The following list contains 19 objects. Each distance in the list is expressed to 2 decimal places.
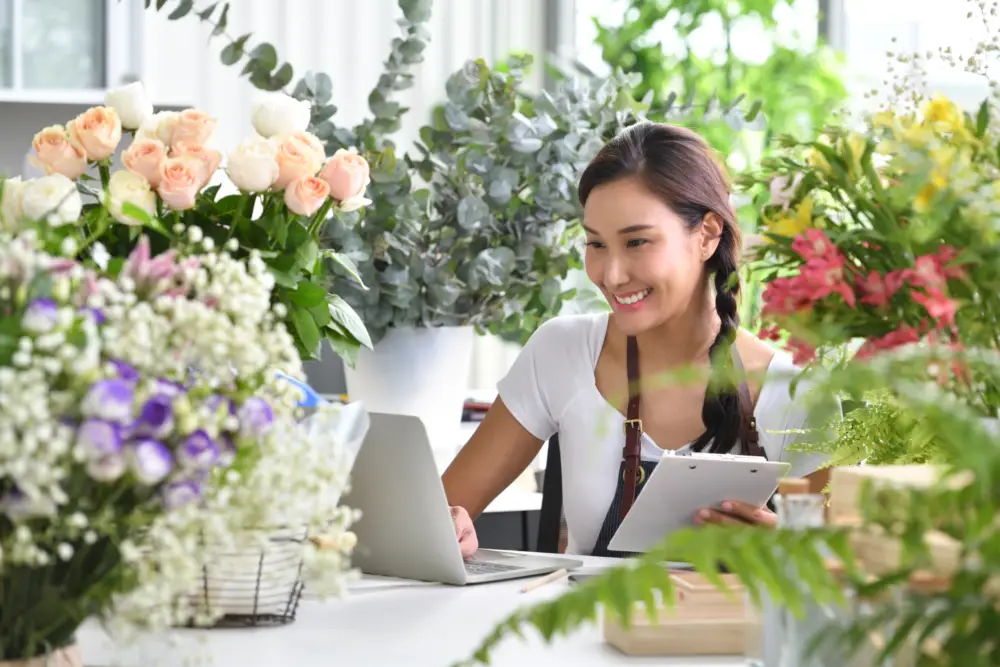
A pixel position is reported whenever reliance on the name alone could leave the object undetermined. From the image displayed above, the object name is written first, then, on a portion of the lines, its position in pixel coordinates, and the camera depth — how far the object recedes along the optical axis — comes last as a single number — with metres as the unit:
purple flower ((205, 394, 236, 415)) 2.12
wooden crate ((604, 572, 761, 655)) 2.34
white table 2.33
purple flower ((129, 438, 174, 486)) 2.06
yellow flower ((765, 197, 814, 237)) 2.28
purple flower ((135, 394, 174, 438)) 2.07
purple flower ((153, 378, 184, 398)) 2.08
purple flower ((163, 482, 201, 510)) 2.09
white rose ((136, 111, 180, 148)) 2.54
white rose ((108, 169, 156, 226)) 2.43
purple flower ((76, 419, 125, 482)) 2.05
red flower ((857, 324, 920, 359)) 2.19
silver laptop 2.60
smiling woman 3.21
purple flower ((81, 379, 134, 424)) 2.05
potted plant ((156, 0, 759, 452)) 3.61
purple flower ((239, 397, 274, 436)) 2.14
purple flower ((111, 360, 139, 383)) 2.09
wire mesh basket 2.38
